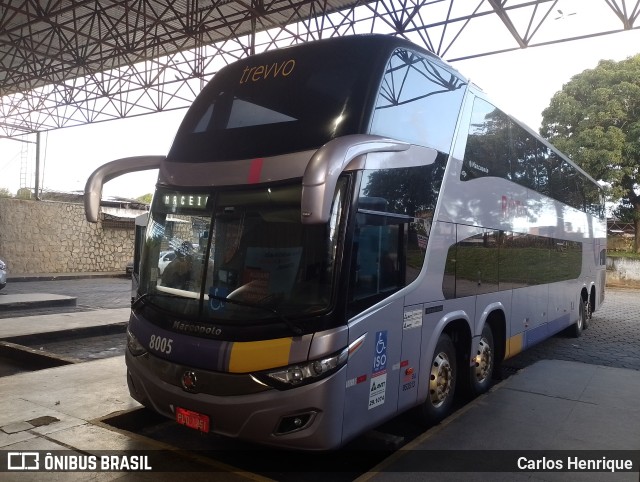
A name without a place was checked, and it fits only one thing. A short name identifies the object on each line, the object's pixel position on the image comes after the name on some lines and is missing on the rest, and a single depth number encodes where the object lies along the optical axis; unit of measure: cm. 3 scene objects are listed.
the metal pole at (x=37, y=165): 2620
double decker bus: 373
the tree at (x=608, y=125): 2430
